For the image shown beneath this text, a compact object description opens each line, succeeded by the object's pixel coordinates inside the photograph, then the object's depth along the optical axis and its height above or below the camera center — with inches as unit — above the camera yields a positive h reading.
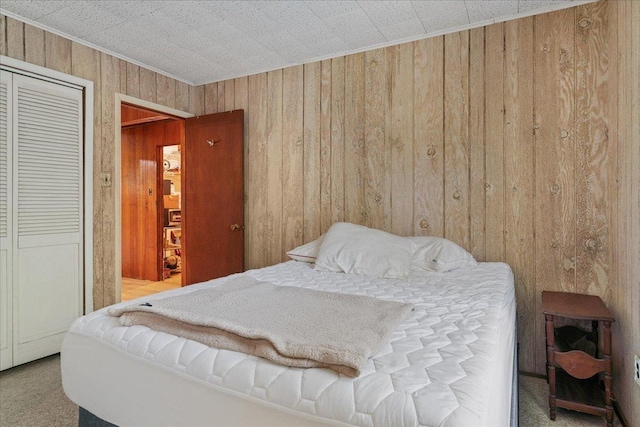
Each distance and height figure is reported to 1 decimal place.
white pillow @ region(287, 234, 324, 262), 107.2 -11.6
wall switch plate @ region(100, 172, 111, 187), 119.0 +11.8
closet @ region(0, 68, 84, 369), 96.3 +0.3
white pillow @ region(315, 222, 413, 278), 88.7 -10.3
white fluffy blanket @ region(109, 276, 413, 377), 39.0 -14.7
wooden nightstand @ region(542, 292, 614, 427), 72.7 -31.6
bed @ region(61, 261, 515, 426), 32.8 -17.3
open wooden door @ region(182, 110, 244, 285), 136.9 +6.8
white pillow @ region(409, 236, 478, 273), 91.2 -11.2
